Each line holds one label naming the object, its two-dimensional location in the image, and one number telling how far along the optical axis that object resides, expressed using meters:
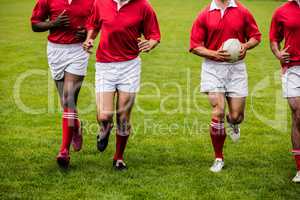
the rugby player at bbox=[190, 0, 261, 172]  15.94
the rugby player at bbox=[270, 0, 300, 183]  15.44
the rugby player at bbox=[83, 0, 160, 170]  15.97
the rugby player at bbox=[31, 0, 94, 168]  16.67
